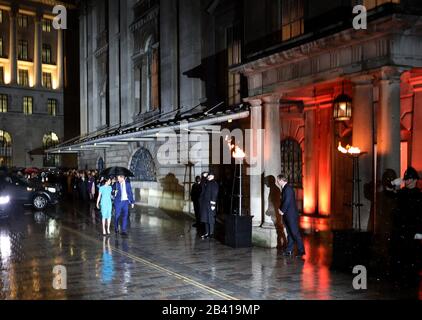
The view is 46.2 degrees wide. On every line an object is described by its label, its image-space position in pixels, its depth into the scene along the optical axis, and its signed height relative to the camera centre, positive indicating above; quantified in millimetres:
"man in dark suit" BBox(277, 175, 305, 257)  11474 -1300
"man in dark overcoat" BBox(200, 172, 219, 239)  14258 -1283
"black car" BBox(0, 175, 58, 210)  24094 -1498
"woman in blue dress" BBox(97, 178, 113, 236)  15336 -1294
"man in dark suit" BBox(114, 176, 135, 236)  15172 -1181
